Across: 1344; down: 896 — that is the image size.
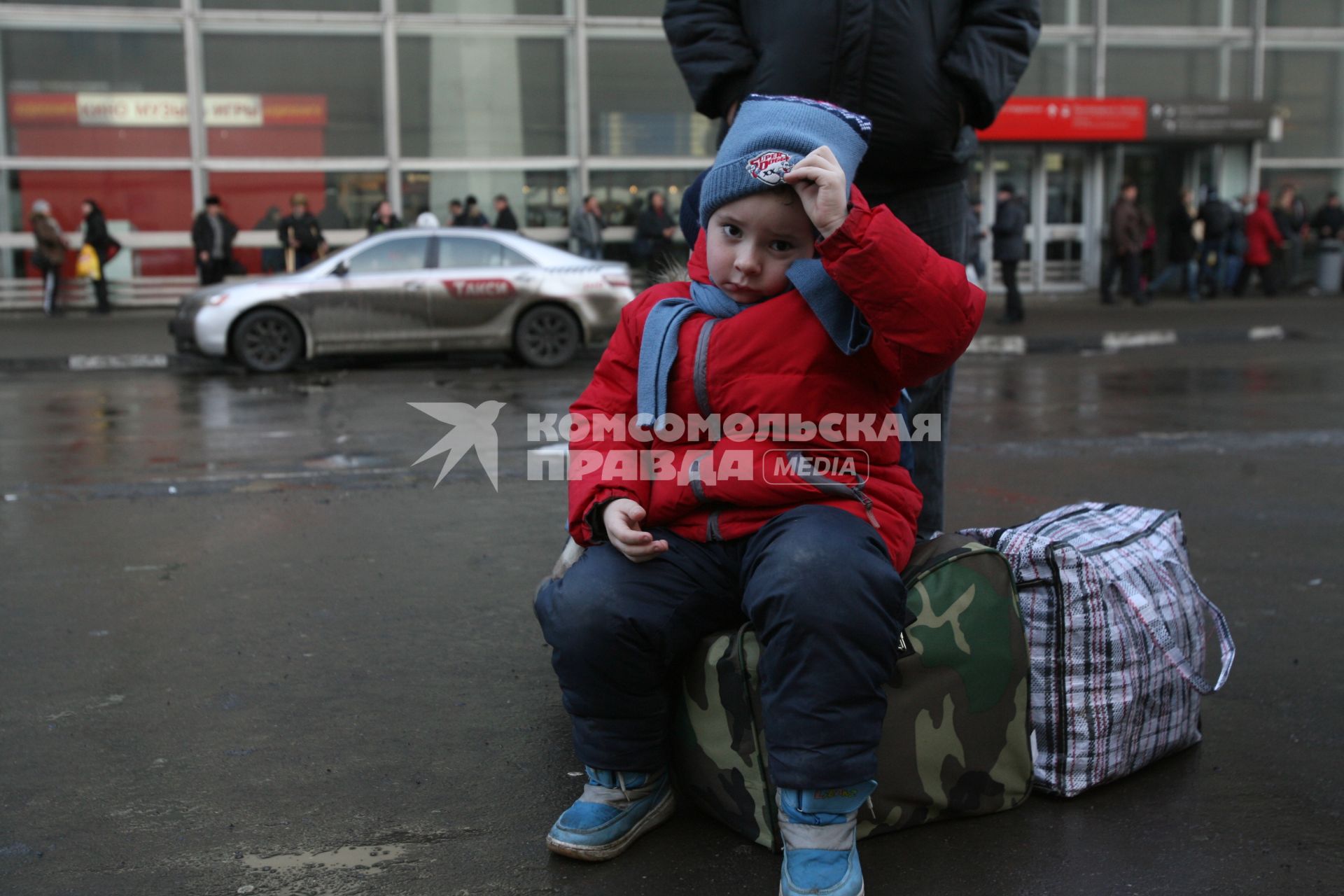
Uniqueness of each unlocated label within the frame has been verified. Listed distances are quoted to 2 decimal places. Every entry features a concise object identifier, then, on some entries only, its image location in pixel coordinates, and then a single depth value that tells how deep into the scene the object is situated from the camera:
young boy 2.35
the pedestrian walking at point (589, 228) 20.48
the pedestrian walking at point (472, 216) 20.52
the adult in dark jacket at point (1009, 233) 18.33
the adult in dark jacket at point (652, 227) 20.72
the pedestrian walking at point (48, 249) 19.11
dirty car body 12.86
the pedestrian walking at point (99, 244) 19.11
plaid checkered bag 2.76
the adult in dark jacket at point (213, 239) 18.86
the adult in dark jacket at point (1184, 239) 21.33
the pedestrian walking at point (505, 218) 20.67
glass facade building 20.45
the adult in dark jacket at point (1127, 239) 19.98
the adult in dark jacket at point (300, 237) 19.53
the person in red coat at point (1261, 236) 21.78
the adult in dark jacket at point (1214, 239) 21.19
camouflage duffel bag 2.54
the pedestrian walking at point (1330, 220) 22.84
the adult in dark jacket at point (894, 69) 3.30
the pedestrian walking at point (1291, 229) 22.66
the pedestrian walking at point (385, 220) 19.67
